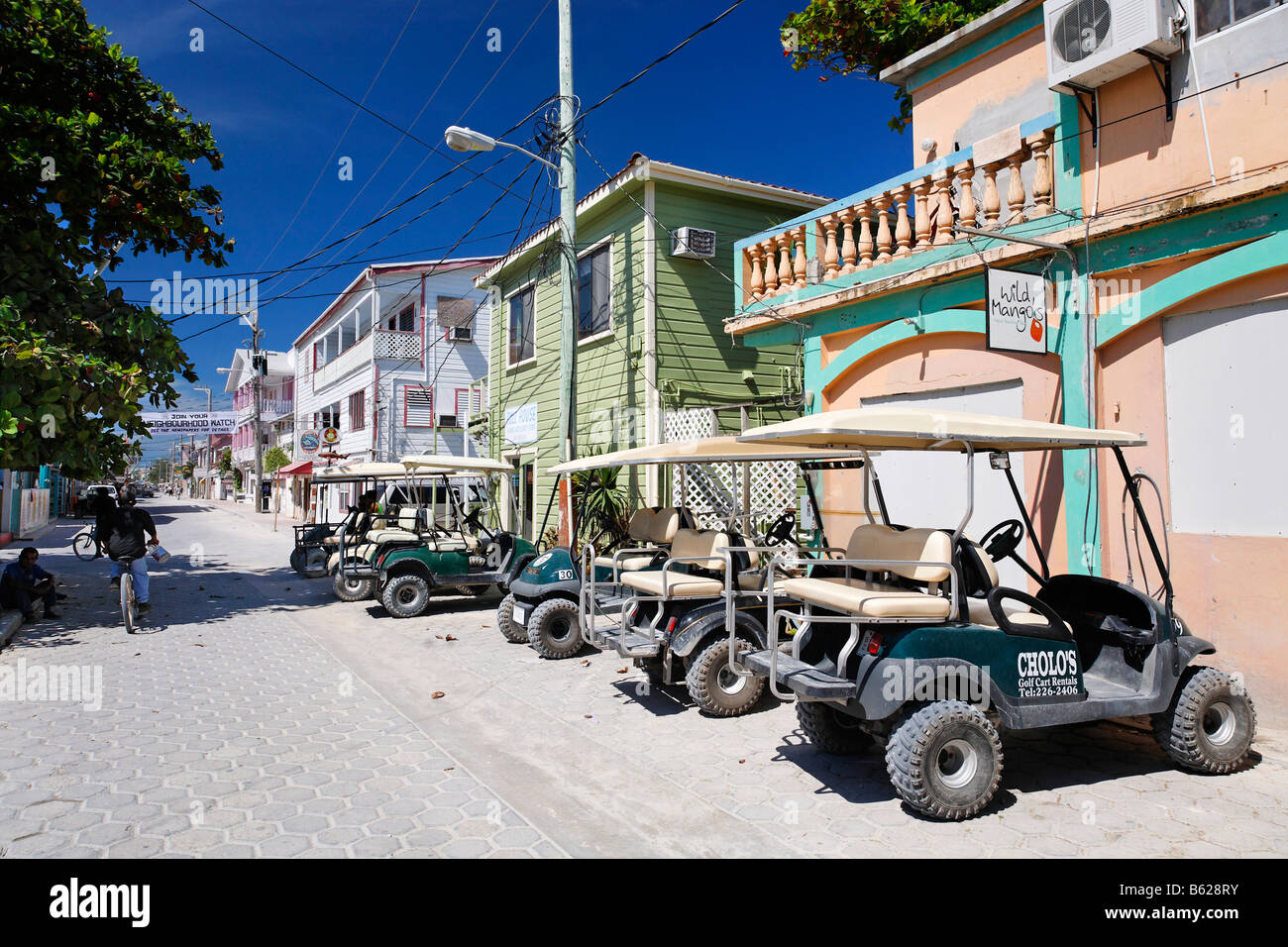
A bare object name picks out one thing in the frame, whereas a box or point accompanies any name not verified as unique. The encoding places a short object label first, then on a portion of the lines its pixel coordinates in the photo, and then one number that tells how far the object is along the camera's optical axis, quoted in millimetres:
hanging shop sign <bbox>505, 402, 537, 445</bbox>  17359
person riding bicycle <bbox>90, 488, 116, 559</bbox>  10609
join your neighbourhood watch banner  33344
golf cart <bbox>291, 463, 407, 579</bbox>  14531
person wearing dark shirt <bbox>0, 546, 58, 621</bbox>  10734
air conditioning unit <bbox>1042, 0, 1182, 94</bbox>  6277
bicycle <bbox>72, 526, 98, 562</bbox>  21050
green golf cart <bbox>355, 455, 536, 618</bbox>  11719
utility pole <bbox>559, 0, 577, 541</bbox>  11562
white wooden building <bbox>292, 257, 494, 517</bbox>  28672
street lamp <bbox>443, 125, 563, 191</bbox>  11578
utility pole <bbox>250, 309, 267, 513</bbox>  35844
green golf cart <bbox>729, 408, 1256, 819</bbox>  4418
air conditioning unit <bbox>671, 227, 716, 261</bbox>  13273
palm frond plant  12280
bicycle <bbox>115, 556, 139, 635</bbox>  10180
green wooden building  13461
